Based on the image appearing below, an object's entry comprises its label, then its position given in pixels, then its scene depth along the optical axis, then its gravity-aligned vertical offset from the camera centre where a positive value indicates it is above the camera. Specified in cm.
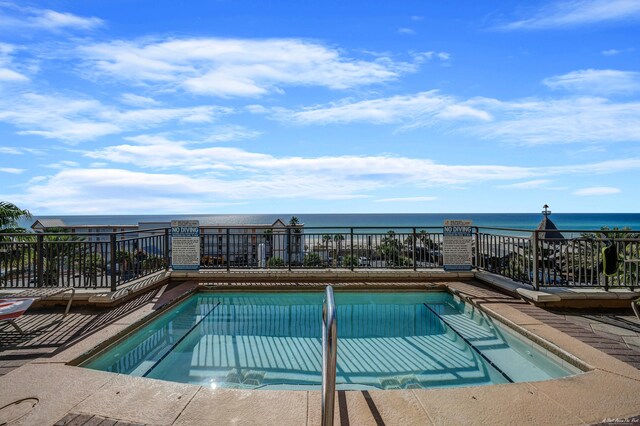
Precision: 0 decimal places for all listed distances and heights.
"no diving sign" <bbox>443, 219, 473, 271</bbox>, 806 -55
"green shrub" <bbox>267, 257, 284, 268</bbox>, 887 -97
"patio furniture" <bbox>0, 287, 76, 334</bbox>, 417 -95
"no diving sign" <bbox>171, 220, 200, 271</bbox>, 804 -47
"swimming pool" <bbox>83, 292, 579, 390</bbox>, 389 -164
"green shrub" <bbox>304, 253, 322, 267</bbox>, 872 -92
